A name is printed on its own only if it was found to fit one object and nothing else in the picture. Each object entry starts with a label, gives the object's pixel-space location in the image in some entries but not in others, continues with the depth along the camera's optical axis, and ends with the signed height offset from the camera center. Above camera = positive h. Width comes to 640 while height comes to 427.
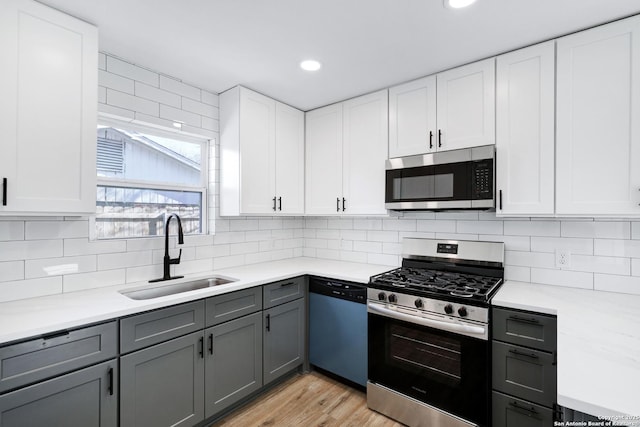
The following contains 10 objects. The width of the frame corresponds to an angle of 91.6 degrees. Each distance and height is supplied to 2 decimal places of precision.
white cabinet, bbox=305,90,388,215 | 2.66 +0.53
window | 2.18 +0.25
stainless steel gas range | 1.82 -0.80
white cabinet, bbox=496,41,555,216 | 1.91 +0.54
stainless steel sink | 2.14 -0.56
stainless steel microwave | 2.09 +0.25
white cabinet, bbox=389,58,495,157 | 2.13 +0.77
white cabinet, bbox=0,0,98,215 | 1.48 +0.53
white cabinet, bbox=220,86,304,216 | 2.60 +0.52
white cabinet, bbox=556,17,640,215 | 1.68 +0.53
